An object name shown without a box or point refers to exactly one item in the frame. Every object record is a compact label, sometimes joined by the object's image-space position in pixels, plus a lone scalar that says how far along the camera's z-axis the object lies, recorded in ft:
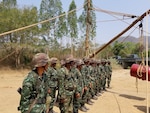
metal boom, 15.54
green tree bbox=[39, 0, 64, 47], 45.31
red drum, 14.33
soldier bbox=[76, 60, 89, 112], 10.57
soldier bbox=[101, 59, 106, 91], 19.71
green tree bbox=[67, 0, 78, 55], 54.14
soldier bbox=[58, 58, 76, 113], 9.33
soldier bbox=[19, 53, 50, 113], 5.84
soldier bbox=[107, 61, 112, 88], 21.63
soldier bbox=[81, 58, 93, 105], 13.06
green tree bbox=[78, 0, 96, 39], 55.81
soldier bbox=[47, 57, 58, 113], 10.86
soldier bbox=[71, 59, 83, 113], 10.03
